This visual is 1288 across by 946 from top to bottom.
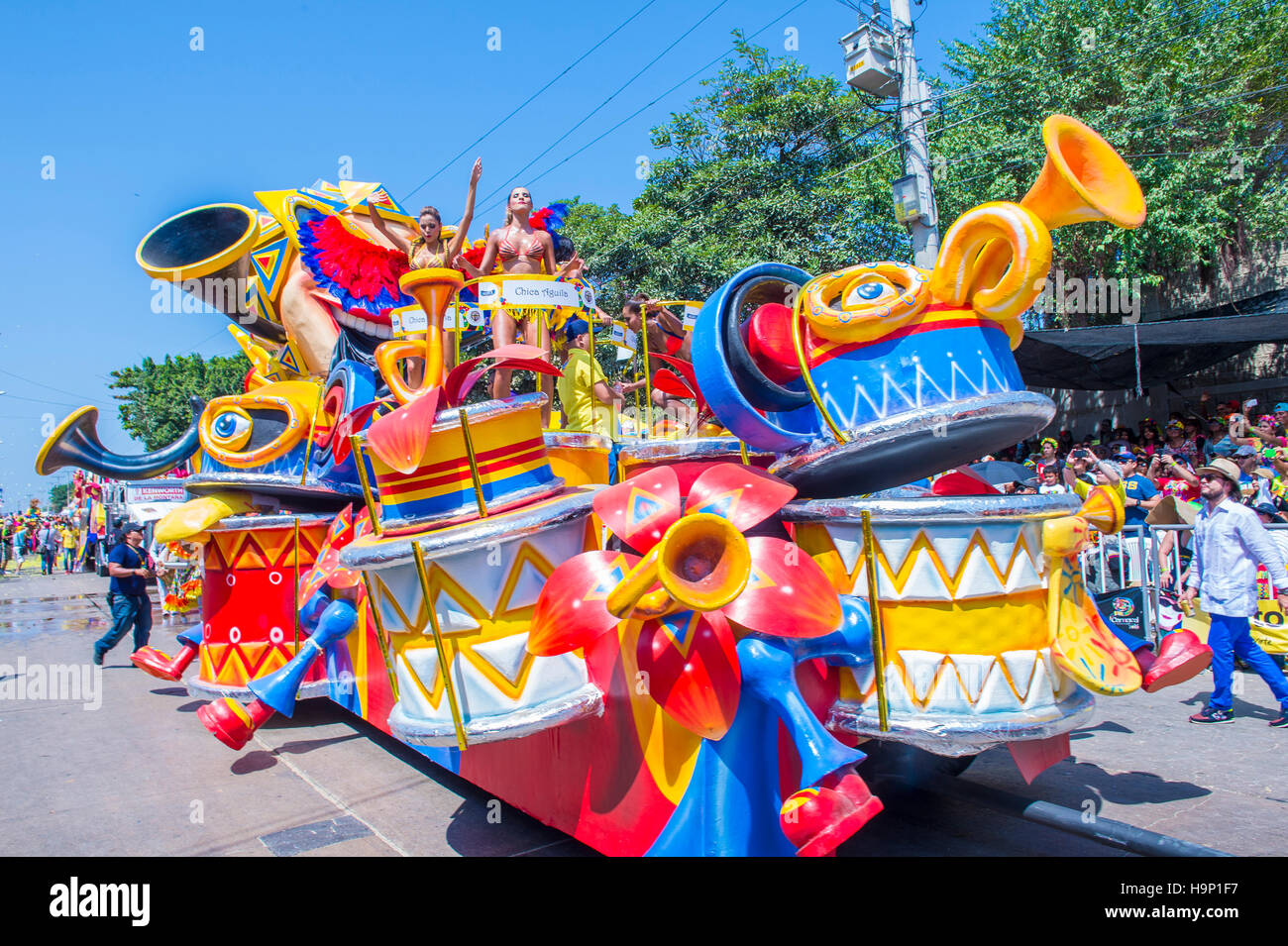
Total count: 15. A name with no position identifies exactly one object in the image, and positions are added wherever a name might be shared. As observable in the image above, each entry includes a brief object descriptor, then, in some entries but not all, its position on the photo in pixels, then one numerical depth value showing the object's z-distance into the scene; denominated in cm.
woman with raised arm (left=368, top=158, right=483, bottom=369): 486
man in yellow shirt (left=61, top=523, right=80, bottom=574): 3064
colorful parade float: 268
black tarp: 1130
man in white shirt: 585
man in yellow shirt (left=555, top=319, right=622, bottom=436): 611
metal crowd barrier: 787
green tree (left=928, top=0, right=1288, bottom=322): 1457
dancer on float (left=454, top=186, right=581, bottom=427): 537
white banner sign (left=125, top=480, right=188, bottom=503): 2248
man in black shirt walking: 946
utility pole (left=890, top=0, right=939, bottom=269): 1046
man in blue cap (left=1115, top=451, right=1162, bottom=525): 883
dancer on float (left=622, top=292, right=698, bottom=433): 535
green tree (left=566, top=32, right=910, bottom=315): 1752
